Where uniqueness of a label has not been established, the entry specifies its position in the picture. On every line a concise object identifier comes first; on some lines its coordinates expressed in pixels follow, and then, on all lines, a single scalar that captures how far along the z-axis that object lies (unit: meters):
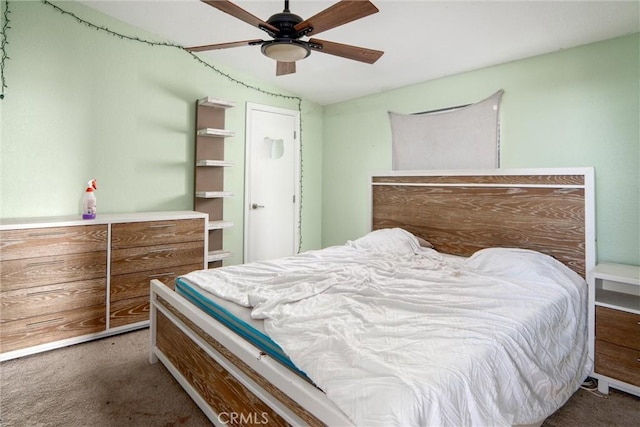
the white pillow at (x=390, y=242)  3.03
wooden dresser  2.32
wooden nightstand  1.97
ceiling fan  1.59
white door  4.00
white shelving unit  3.46
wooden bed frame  1.29
